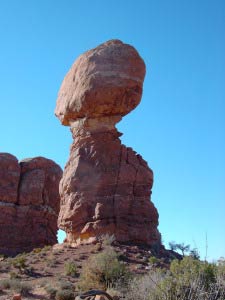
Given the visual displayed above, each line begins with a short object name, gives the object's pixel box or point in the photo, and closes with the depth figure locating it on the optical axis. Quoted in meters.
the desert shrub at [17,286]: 17.62
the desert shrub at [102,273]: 17.06
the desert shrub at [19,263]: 23.32
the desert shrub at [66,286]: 16.94
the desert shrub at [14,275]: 21.47
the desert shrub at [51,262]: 22.77
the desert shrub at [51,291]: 16.50
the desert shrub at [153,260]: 20.48
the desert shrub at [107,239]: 22.70
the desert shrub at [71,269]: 20.20
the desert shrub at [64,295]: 15.75
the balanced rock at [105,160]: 24.11
